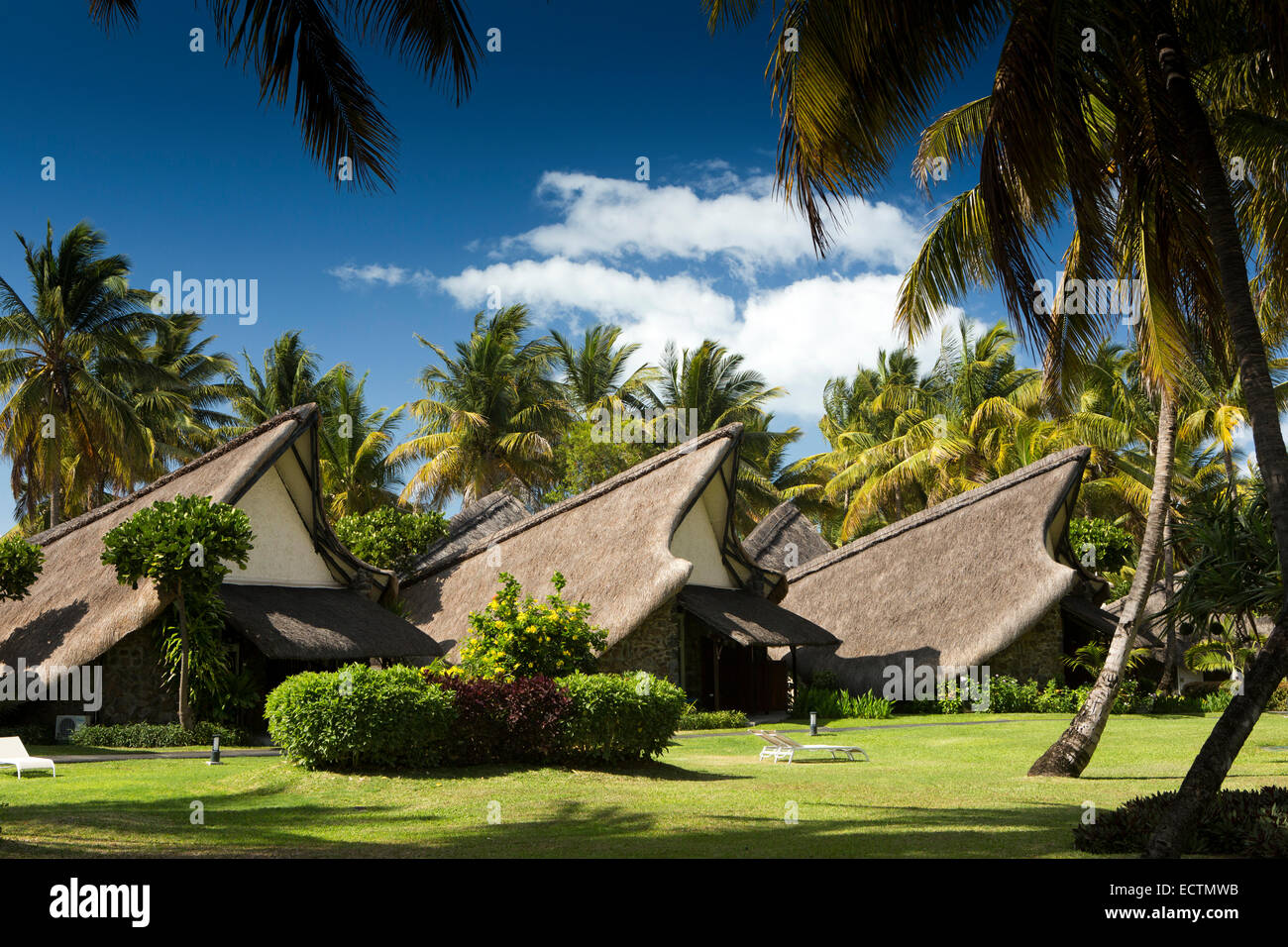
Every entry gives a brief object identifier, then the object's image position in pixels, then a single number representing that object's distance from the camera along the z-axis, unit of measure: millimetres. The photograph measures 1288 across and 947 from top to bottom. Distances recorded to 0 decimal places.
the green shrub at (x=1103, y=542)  30078
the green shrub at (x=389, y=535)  27938
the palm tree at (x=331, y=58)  8984
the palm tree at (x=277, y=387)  43844
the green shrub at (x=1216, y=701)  27097
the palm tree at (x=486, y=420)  42219
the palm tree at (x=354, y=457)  42219
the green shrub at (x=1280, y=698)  28250
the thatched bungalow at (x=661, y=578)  24281
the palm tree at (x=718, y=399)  42094
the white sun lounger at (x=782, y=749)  16406
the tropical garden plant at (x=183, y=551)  18203
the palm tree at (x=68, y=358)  30500
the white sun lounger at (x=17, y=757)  13742
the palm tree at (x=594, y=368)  44531
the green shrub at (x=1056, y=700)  26125
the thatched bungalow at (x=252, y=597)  19266
